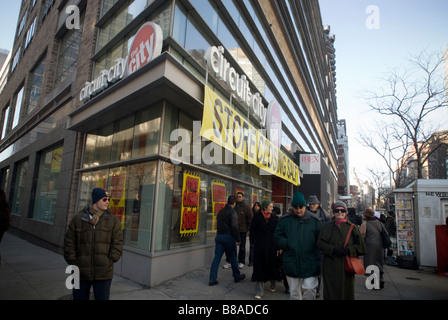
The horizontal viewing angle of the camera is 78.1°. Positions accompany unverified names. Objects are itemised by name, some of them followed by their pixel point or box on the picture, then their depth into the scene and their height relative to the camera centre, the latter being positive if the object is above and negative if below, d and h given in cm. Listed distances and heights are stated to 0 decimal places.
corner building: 643 +219
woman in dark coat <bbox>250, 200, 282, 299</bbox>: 510 -89
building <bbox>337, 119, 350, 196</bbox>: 7841 +1115
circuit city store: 615 +133
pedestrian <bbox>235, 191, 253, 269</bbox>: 767 -51
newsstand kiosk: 816 -38
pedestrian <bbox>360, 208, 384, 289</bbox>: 630 -76
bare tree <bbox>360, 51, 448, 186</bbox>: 1452 +505
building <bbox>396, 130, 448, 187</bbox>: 5322 +816
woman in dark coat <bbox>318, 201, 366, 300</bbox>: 374 -64
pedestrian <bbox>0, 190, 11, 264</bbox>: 447 -41
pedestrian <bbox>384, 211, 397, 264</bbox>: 1123 -69
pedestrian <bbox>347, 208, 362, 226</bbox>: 975 -41
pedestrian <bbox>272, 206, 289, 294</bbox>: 544 -137
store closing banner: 645 +188
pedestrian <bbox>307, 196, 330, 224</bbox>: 584 +1
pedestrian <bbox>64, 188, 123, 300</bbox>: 312 -62
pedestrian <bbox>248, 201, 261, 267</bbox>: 767 -24
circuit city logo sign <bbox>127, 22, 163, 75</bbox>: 613 +345
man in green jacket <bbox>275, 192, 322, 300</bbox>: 389 -64
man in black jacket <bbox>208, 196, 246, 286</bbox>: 586 -79
